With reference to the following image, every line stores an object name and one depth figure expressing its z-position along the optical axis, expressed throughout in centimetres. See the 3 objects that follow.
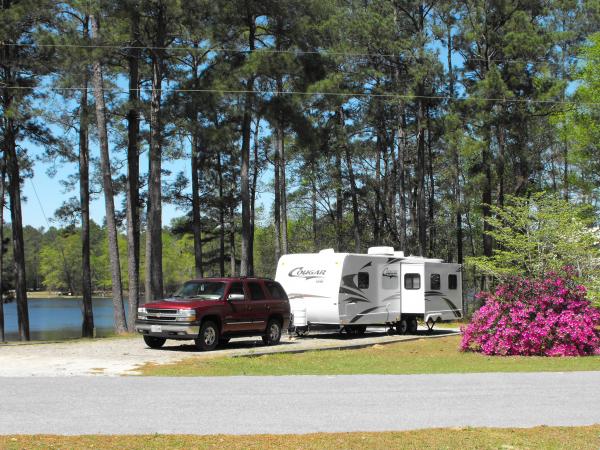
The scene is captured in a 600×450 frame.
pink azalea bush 1766
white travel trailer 2169
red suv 1689
